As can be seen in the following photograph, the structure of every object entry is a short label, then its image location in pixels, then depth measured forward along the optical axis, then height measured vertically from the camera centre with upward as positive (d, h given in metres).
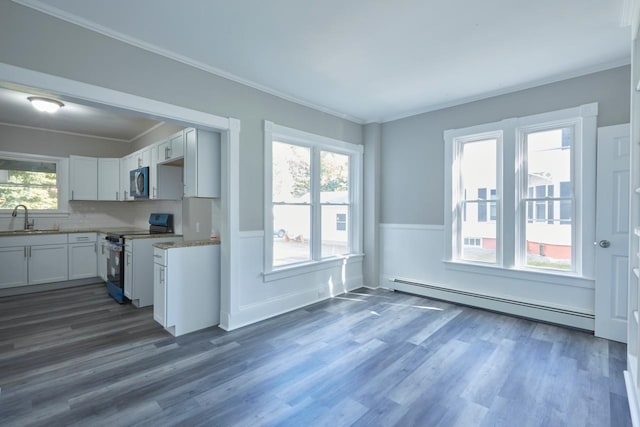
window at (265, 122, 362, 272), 3.82 +0.20
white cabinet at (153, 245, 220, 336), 3.11 -0.82
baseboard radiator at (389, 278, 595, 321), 3.24 -1.09
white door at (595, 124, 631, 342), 2.93 -0.21
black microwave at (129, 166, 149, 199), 4.60 +0.45
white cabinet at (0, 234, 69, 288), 4.54 -0.76
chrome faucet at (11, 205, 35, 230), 5.08 -0.09
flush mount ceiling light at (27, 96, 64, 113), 3.65 +1.32
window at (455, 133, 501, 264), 3.94 +0.16
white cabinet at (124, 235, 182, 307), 4.01 -0.79
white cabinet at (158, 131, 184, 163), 3.72 +0.82
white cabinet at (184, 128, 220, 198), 3.32 +0.53
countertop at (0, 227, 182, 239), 4.16 -0.33
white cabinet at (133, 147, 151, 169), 4.60 +0.84
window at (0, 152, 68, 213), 5.09 +0.51
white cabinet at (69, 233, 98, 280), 5.11 -0.77
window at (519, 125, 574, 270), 3.41 +0.18
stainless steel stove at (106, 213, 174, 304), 4.22 -0.61
